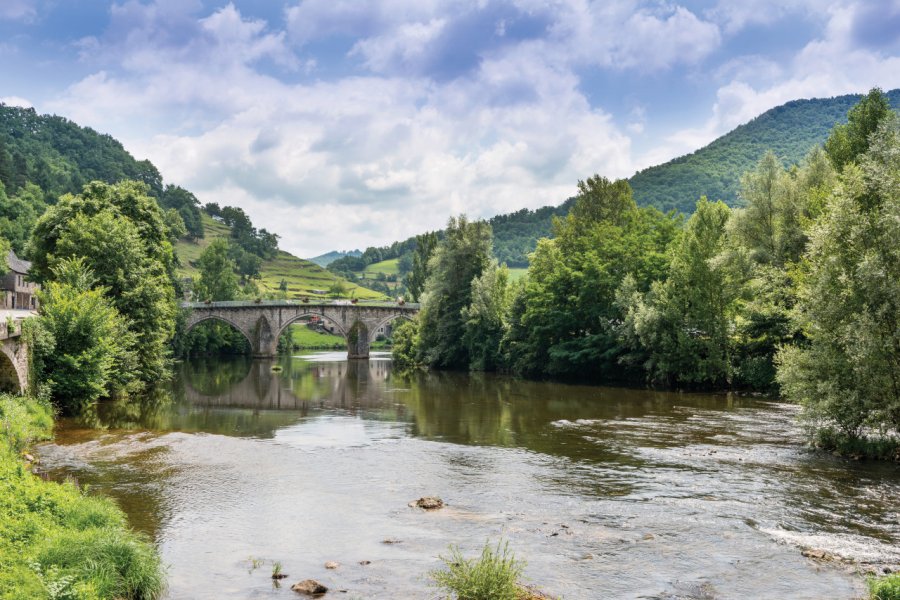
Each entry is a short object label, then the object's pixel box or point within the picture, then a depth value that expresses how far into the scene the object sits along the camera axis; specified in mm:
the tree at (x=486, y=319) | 74625
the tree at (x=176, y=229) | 71325
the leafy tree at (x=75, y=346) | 36688
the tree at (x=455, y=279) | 78812
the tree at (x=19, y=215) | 107500
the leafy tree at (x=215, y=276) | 121625
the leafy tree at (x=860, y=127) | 54125
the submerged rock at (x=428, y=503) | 20281
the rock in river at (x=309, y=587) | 13852
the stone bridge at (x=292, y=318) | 114312
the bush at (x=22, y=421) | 25616
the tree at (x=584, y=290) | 61469
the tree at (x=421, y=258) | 111875
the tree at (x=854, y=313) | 24734
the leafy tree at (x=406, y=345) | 90300
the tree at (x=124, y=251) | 46625
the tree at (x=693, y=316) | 50688
